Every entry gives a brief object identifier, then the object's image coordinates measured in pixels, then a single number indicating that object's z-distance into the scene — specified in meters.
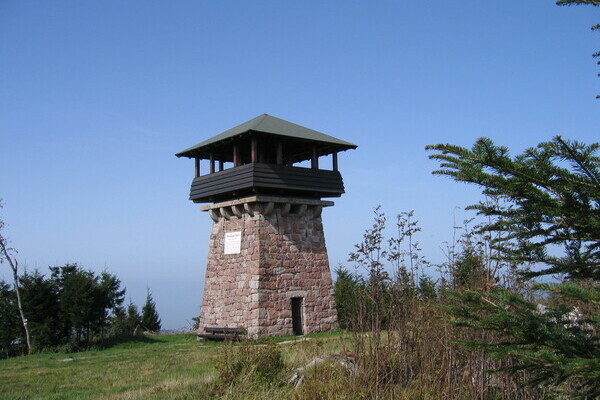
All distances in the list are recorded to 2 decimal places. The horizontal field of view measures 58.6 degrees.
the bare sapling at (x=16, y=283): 17.02
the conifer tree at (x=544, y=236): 2.94
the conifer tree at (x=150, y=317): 23.05
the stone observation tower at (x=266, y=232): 15.99
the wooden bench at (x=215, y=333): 15.84
